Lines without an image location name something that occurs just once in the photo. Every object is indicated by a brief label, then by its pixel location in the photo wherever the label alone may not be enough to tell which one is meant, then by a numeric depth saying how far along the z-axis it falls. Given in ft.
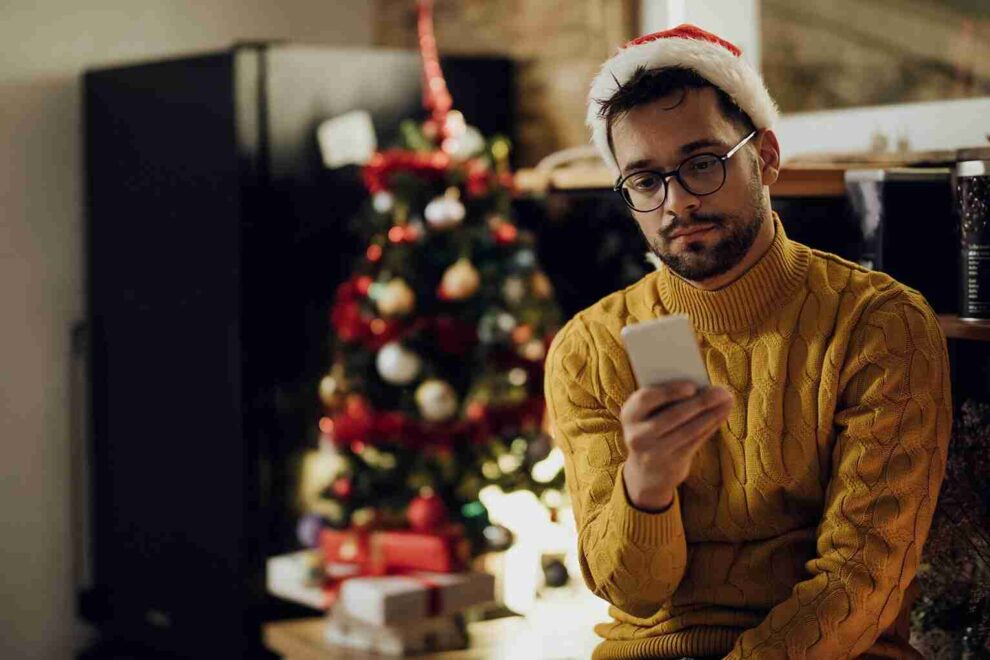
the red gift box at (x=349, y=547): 10.27
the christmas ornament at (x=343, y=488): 10.25
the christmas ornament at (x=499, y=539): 10.19
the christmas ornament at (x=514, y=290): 10.02
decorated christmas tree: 9.97
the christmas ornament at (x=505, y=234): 10.07
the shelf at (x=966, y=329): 5.72
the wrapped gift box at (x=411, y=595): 9.61
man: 4.88
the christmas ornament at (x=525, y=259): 10.04
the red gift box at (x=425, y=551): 10.01
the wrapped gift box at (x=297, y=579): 10.30
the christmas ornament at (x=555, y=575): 10.07
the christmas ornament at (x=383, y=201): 10.12
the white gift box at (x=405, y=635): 9.71
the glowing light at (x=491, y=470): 10.18
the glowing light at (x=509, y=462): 10.23
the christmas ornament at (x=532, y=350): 10.12
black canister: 5.78
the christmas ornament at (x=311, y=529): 10.50
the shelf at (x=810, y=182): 7.02
